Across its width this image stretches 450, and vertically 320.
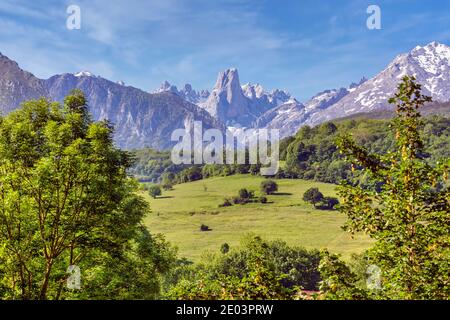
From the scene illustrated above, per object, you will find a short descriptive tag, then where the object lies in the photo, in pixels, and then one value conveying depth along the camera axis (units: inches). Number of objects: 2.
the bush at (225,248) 6069.9
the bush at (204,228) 7778.5
